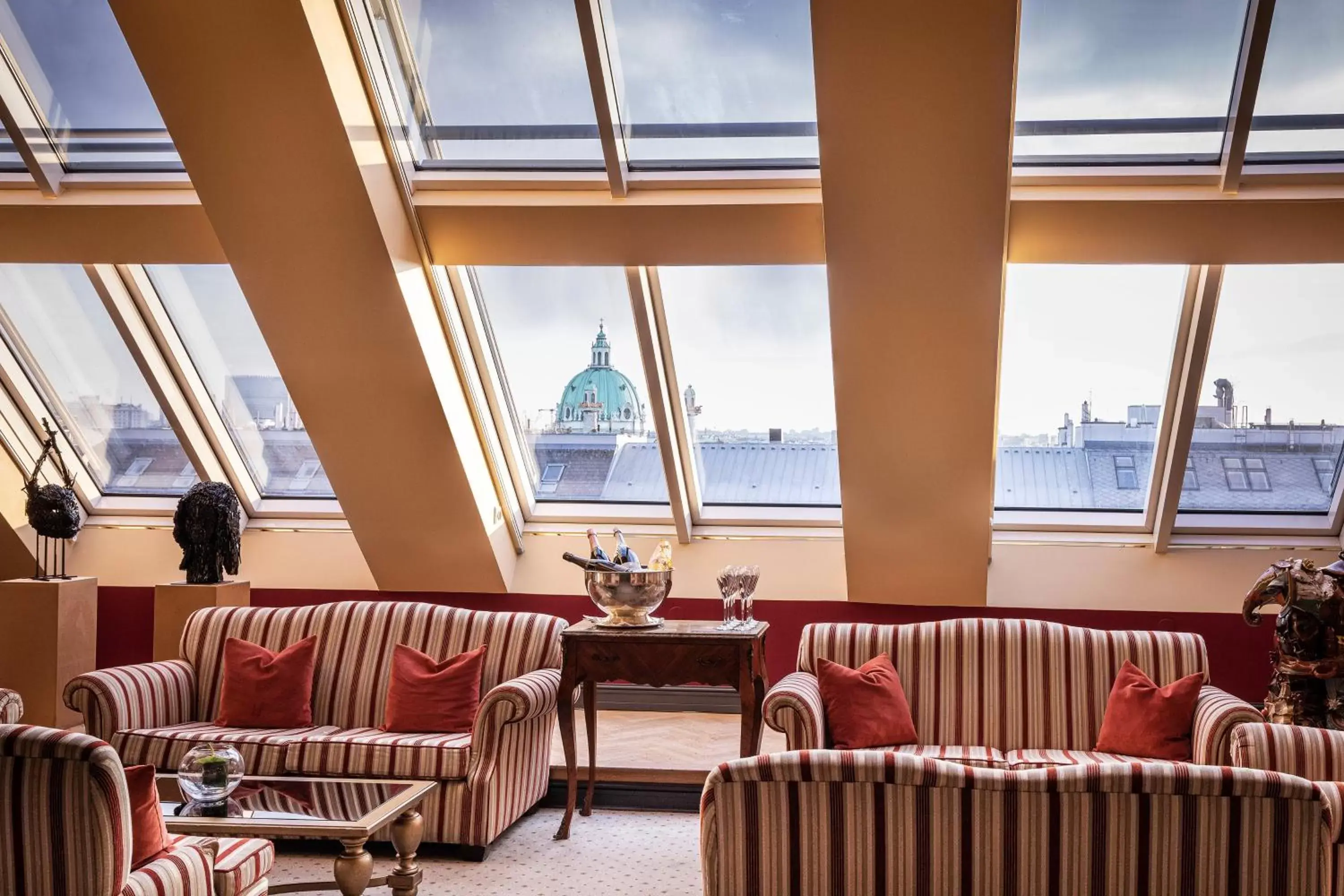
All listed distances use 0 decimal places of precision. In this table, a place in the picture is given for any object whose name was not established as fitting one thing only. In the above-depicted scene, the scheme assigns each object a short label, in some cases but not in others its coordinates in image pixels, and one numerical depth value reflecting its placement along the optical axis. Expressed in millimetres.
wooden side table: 4348
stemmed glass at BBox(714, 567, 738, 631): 4625
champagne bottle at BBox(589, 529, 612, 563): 4738
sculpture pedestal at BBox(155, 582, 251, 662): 5723
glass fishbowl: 3361
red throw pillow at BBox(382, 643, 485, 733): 4449
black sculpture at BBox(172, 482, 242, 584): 5867
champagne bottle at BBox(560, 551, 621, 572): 4559
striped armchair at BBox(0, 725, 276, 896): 2553
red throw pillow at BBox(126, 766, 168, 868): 2703
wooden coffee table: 3197
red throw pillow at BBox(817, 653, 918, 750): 4137
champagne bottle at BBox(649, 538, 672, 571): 4680
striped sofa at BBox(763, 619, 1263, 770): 4273
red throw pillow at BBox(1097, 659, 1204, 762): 4008
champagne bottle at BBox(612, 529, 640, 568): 4680
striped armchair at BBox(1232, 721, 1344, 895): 3510
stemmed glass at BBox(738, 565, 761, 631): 4625
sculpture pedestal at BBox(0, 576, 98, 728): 5980
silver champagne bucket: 4562
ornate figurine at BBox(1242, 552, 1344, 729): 4020
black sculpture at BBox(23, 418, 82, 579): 6059
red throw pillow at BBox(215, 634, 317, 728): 4578
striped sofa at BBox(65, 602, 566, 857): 4164
